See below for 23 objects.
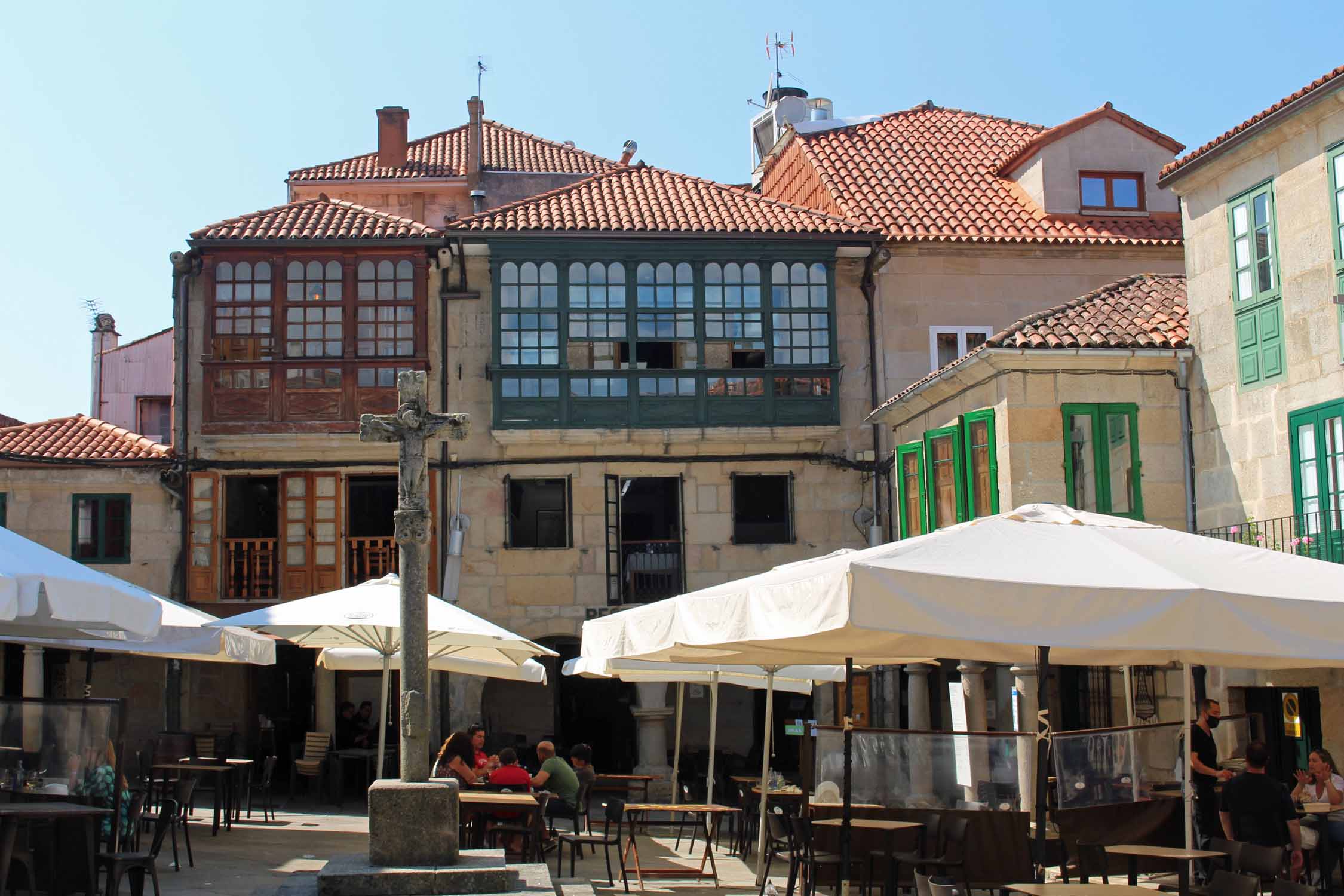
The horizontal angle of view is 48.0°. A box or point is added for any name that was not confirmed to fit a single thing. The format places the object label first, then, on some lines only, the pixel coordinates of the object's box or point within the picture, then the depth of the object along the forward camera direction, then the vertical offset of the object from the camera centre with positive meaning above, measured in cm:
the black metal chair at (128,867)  873 -126
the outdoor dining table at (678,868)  1161 -155
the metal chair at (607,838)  1177 -152
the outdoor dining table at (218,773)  1388 -122
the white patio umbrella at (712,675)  1367 -30
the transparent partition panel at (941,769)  862 -74
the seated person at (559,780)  1299 -115
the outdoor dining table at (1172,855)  764 -112
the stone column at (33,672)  1515 -18
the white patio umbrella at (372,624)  1349 +23
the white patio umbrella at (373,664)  1633 -16
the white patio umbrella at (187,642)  1243 +9
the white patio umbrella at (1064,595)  698 +21
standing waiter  1014 -97
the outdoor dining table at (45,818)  792 -89
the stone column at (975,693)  1631 -58
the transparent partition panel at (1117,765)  845 -74
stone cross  934 +76
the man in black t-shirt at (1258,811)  882 -102
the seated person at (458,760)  1263 -94
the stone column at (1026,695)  1569 -58
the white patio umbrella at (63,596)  838 +33
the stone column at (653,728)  2128 -118
